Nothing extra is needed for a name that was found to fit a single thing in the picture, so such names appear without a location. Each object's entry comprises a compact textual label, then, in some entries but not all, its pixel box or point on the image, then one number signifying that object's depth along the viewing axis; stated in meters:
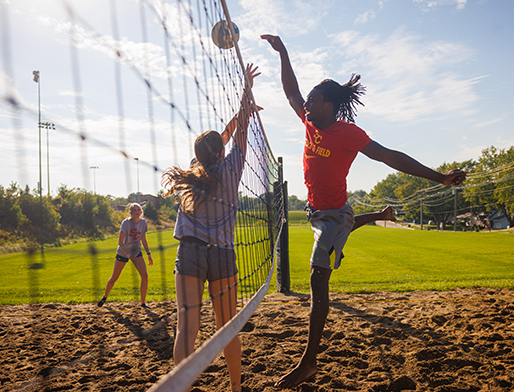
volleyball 3.52
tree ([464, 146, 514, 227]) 47.44
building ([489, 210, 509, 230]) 65.81
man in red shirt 2.52
